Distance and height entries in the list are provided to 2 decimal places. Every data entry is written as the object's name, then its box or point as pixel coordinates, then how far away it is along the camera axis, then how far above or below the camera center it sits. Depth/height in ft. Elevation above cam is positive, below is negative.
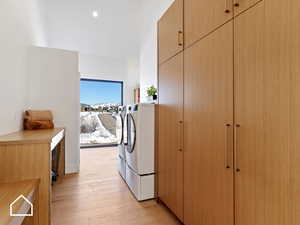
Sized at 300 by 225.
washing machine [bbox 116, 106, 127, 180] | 9.32 -1.43
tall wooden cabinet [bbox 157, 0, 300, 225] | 2.62 -0.01
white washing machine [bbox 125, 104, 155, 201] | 7.14 -1.51
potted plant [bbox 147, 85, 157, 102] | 8.98 +1.07
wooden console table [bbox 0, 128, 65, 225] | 4.42 -1.32
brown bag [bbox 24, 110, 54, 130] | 8.13 -0.32
